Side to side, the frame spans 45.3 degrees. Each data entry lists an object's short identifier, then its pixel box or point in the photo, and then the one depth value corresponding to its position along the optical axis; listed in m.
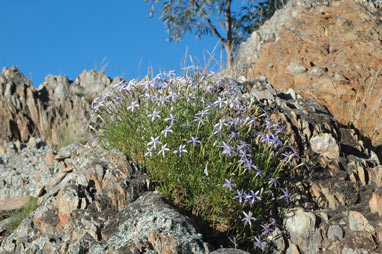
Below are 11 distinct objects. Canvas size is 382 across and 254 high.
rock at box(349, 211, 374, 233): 3.92
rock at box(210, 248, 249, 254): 3.31
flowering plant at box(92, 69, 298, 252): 3.98
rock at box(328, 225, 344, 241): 3.93
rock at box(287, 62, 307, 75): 7.69
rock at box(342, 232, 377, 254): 3.74
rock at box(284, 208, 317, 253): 4.05
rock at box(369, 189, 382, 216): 4.07
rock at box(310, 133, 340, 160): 5.00
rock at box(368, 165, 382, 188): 4.71
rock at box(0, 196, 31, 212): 6.32
